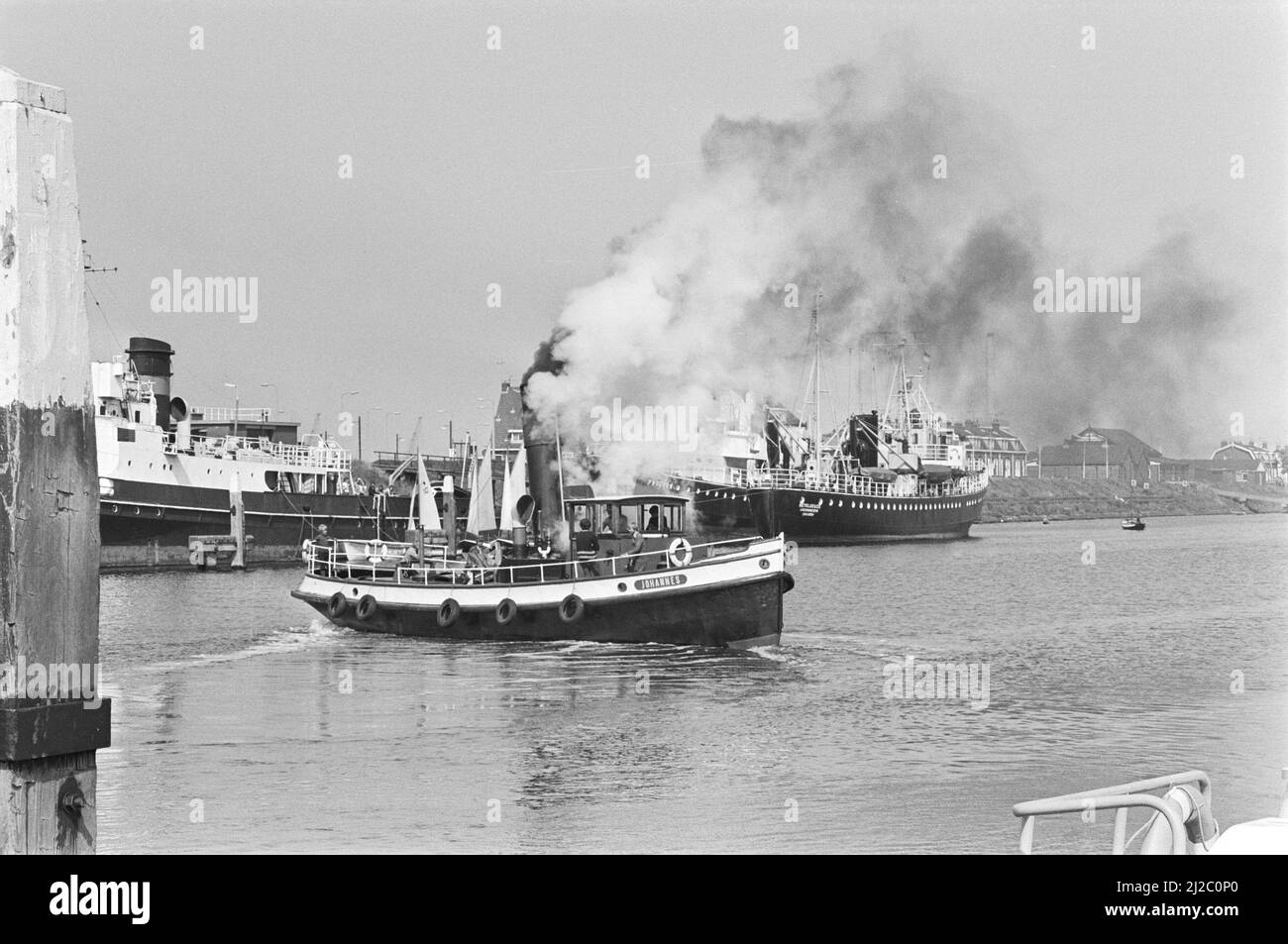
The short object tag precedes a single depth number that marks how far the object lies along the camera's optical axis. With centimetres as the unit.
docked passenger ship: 7450
